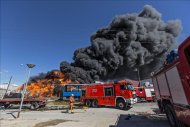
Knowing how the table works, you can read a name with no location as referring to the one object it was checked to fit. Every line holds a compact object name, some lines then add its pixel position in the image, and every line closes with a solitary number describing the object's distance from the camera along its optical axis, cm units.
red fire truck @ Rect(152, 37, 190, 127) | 426
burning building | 3537
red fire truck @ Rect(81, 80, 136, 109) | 1708
